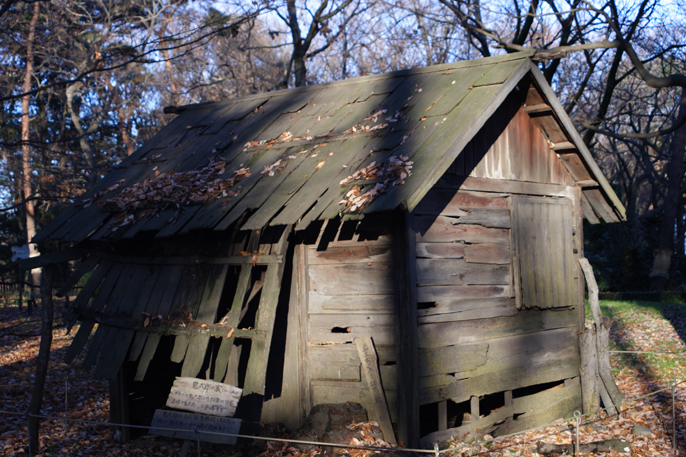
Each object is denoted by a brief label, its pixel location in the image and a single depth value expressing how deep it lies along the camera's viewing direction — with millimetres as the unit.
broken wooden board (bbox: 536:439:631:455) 7949
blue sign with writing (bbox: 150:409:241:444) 6656
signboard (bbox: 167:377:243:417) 6773
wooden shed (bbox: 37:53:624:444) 7473
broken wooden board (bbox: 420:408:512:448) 7891
